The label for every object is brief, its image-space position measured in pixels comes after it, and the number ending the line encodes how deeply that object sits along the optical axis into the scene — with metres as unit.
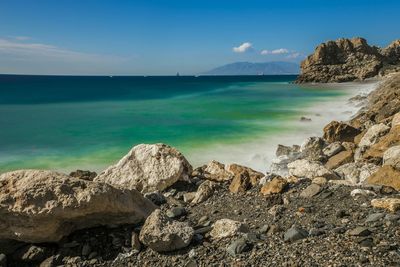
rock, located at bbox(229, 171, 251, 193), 7.33
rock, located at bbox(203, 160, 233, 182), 8.35
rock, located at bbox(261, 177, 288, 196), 6.80
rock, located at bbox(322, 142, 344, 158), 11.75
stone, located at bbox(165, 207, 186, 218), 6.42
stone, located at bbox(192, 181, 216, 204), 7.16
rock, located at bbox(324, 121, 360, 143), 14.05
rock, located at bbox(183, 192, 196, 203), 7.37
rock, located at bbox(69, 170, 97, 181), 9.22
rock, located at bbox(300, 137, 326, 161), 12.20
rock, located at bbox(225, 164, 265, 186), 7.59
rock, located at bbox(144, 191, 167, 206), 7.12
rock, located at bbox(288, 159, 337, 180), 8.22
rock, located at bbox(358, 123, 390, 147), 12.01
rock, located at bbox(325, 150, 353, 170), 10.57
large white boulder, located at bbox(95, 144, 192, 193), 7.96
